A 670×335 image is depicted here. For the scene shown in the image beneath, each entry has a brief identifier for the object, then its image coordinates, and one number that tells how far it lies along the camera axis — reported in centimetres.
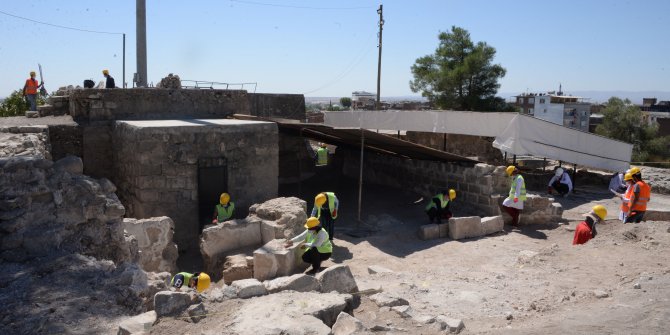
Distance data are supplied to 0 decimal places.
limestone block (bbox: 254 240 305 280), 753
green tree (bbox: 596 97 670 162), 3118
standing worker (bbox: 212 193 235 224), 964
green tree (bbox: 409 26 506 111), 2877
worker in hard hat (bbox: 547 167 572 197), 1409
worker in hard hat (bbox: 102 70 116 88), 1327
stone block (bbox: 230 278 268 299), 532
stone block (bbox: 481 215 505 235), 1049
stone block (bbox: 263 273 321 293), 574
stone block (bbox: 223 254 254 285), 786
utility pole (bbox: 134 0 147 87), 1566
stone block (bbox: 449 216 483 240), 1012
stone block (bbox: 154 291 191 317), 456
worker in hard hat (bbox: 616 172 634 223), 991
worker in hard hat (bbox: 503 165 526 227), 1088
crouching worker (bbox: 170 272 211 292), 677
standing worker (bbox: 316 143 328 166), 1977
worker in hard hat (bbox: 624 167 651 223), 962
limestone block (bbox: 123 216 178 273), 812
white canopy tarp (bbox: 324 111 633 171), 1416
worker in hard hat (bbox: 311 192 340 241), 945
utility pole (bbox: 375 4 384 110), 2773
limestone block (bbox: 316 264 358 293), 628
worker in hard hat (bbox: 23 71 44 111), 1415
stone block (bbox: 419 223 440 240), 1023
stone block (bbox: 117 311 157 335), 409
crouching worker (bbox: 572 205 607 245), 882
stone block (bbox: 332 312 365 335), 468
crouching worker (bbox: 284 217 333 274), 786
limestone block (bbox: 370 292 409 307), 594
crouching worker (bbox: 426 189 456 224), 1084
